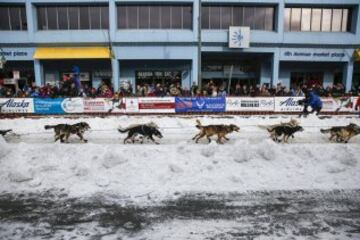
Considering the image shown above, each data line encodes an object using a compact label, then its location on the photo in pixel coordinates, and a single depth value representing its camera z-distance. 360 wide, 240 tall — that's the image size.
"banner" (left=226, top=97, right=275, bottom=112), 18.78
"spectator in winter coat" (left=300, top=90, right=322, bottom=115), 16.26
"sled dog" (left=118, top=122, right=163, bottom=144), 10.34
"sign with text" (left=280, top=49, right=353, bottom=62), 26.55
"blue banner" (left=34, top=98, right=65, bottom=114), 18.53
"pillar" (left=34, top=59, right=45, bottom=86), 25.75
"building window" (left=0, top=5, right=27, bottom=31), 25.91
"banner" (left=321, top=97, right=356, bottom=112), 18.53
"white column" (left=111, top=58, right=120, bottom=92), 25.61
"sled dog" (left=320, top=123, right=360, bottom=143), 10.66
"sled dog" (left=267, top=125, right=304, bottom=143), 10.59
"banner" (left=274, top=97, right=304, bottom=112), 18.58
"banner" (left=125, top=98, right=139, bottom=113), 18.39
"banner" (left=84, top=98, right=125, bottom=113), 18.36
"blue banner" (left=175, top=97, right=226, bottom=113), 18.62
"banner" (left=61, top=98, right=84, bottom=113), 18.50
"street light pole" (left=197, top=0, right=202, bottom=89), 21.77
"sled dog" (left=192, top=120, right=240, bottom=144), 10.41
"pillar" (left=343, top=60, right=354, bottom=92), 27.08
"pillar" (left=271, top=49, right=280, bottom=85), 26.30
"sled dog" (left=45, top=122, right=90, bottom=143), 10.64
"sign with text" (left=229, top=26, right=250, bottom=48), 25.08
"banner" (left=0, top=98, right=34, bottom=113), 18.34
